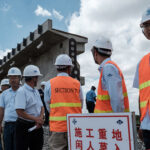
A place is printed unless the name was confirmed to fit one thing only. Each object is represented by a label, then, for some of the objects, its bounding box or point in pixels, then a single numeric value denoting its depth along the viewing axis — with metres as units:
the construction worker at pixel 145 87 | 2.17
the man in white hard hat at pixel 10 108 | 4.20
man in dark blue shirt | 13.68
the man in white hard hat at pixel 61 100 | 3.39
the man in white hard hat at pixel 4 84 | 6.26
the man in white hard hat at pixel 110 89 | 2.64
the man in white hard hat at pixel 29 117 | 3.42
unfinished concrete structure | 16.70
